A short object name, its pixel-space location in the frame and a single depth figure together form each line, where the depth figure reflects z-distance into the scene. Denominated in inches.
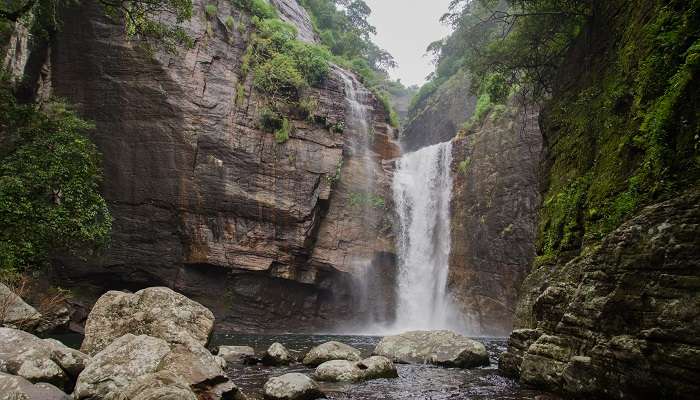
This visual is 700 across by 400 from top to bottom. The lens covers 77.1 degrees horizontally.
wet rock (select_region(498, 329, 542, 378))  307.7
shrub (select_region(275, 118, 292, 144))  877.8
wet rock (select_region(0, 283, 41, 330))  372.0
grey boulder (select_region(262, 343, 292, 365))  409.4
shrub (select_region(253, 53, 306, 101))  916.0
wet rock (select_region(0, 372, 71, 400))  194.7
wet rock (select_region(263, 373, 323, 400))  267.9
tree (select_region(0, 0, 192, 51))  441.4
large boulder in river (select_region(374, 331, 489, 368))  395.5
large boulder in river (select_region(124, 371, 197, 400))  186.4
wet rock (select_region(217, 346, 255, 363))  434.3
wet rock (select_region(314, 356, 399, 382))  333.1
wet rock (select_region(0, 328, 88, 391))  245.4
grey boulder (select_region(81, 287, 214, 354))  327.6
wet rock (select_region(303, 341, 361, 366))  400.5
